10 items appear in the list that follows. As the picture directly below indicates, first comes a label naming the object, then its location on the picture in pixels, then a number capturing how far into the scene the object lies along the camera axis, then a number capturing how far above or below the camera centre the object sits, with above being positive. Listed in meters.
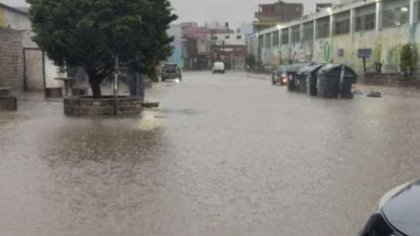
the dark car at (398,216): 3.38 -0.79
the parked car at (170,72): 58.27 -1.34
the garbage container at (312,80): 32.81 -1.20
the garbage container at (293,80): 37.16 -1.30
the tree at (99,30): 18.38 +0.67
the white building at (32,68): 30.11 -0.45
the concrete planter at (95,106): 18.34 -1.26
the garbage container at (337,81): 29.67 -1.11
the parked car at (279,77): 48.25 -1.49
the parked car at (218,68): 98.65 -1.72
